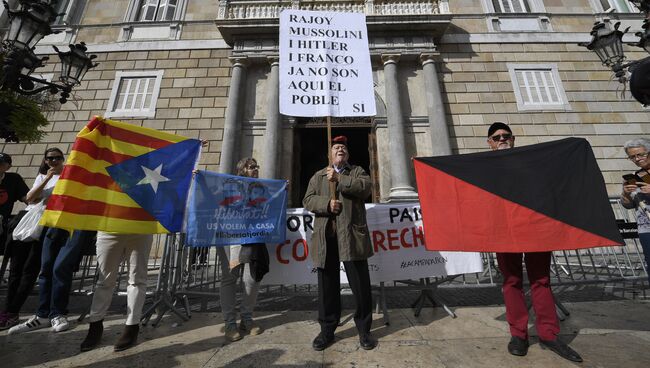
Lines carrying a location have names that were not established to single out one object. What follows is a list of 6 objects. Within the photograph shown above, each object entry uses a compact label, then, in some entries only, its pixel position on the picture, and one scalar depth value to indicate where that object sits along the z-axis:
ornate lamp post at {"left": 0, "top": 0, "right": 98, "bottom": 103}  3.51
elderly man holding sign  2.63
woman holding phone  2.68
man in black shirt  3.46
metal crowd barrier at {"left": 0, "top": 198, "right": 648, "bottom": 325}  3.59
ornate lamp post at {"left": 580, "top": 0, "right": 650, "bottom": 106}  6.08
